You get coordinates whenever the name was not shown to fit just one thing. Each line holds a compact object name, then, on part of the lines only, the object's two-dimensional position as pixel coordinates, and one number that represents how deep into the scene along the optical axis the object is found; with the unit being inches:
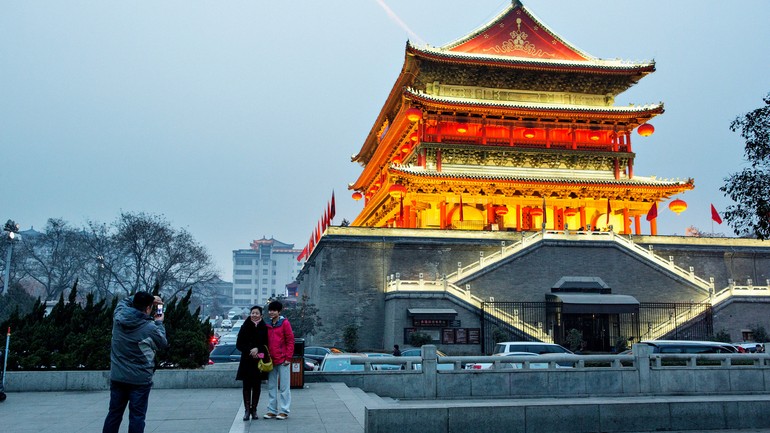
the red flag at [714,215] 1241.9
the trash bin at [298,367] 535.8
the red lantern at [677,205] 1397.6
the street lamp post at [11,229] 1278.3
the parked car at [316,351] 910.4
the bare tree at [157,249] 1867.6
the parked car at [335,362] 635.5
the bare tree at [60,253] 2015.4
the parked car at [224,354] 816.9
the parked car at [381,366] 709.6
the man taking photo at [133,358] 266.4
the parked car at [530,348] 756.0
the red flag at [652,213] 1387.8
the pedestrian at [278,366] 388.8
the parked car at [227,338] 1227.7
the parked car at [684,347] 719.1
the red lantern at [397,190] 1373.0
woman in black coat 381.4
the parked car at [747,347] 895.1
